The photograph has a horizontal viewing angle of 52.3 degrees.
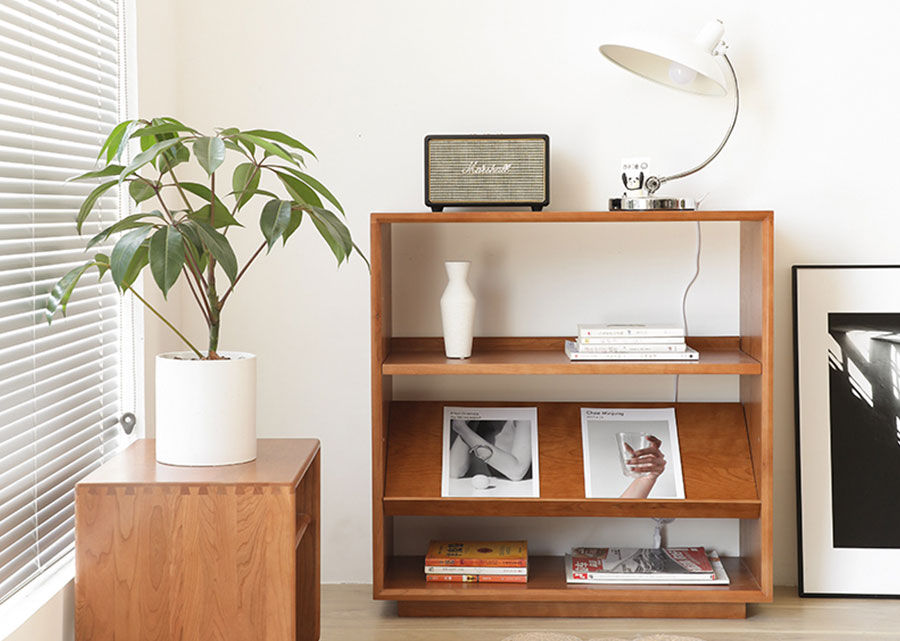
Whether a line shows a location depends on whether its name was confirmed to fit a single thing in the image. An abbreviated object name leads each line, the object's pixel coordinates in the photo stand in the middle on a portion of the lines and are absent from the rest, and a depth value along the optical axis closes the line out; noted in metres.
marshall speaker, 2.45
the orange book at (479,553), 2.52
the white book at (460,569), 2.51
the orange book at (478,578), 2.50
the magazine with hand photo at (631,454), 2.49
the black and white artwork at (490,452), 2.52
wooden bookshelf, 2.40
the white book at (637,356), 2.45
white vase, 2.50
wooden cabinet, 1.75
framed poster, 2.60
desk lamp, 2.34
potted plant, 1.69
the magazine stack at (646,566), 2.48
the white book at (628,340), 2.46
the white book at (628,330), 2.46
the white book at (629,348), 2.46
